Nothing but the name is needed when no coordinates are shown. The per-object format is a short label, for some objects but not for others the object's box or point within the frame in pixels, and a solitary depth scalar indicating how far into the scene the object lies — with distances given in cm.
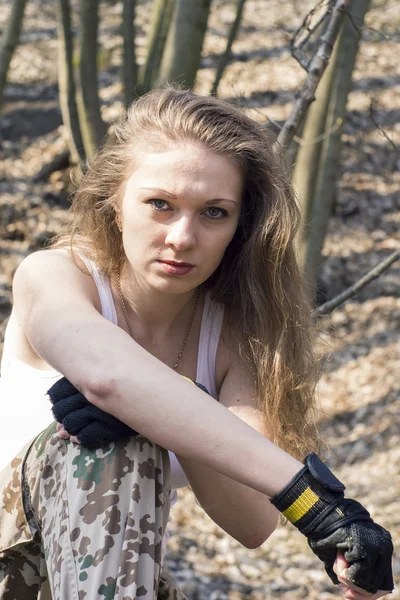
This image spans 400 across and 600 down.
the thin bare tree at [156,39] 538
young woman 194
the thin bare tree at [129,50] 534
